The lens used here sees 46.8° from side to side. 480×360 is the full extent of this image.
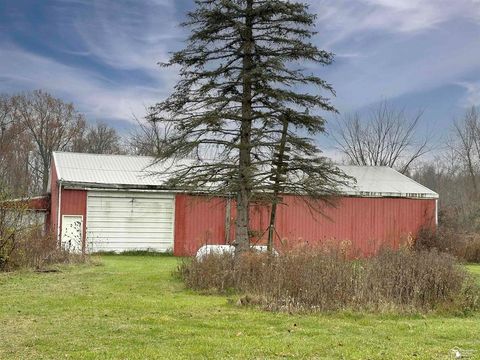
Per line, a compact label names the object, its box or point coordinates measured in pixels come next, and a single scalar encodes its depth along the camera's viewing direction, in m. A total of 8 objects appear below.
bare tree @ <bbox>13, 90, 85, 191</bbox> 44.22
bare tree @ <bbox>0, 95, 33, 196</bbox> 40.69
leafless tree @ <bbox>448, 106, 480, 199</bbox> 44.16
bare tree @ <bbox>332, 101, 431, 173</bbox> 42.44
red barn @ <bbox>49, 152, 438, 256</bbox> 22.52
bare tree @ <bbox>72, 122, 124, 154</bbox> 46.35
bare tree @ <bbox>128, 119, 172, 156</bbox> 44.38
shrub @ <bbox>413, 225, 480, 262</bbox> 24.77
